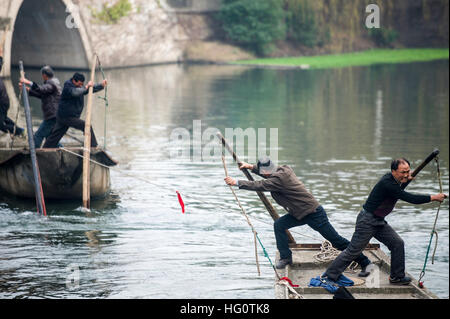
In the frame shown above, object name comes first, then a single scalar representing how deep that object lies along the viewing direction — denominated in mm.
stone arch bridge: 37812
